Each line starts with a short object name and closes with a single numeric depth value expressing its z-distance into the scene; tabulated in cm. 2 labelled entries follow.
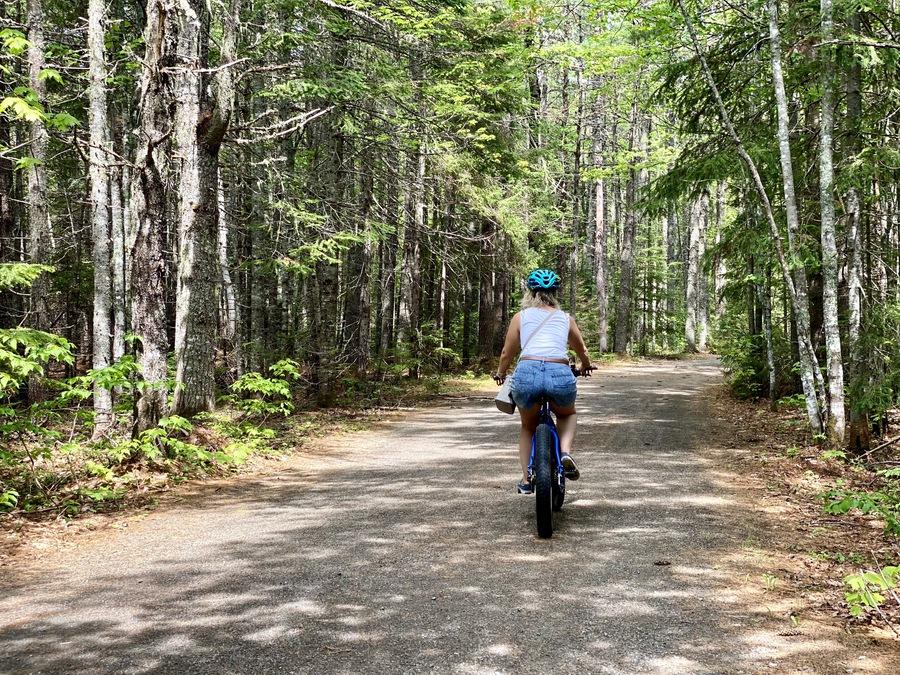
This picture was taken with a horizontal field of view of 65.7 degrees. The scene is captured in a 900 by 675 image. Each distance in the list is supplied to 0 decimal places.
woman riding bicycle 579
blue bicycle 544
